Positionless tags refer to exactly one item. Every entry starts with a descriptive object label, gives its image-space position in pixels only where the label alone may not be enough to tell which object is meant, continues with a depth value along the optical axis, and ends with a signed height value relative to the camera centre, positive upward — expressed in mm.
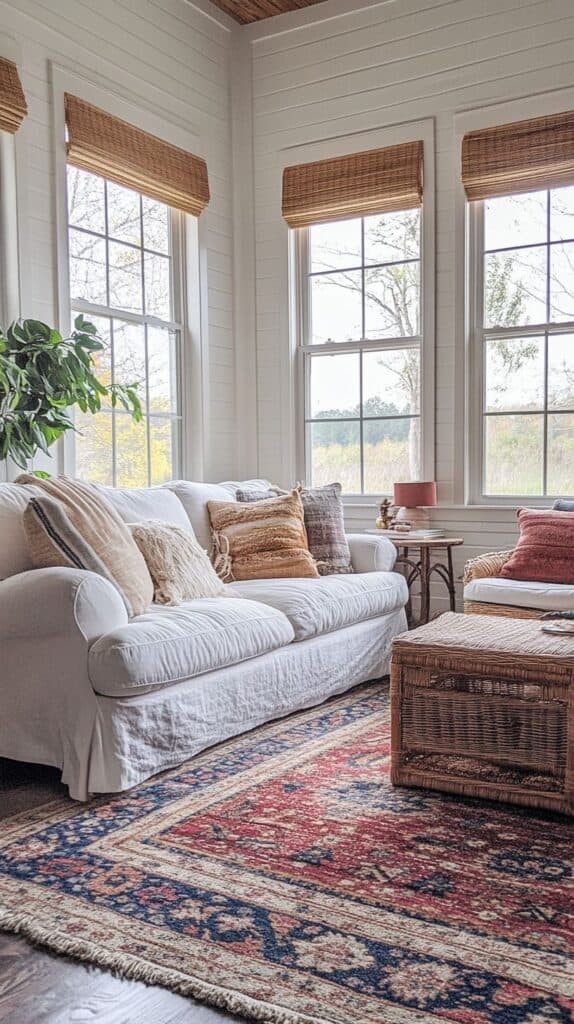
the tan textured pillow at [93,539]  3055 -298
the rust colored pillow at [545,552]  4246 -490
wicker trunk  2611 -795
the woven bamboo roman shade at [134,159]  4551 +1580
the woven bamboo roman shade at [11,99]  4062 +1585
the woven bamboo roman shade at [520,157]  4852 +1575
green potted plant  3721 +287
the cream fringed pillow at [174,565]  3504 -449
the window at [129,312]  4699 +767
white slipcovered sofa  2730 -713
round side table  4840 -637
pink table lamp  5070 -254
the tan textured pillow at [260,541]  4227 -422
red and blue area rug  1688 -1007
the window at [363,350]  5453 +614
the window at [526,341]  5016 +597
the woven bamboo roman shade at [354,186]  5293 +1576
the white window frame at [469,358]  5176 +519
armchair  3988 -660
